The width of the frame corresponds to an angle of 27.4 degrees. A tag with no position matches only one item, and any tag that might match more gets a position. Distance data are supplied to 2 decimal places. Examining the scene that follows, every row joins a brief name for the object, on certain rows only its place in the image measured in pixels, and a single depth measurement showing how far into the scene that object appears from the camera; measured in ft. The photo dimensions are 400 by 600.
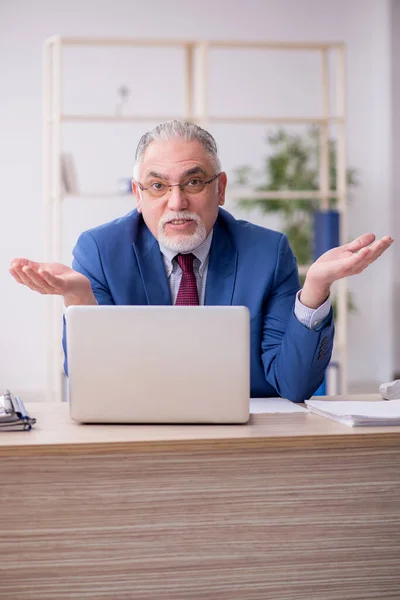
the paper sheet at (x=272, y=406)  5.78
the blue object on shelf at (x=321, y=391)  10.07
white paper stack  5.09
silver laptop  4.99
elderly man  7.48
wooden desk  4.57
